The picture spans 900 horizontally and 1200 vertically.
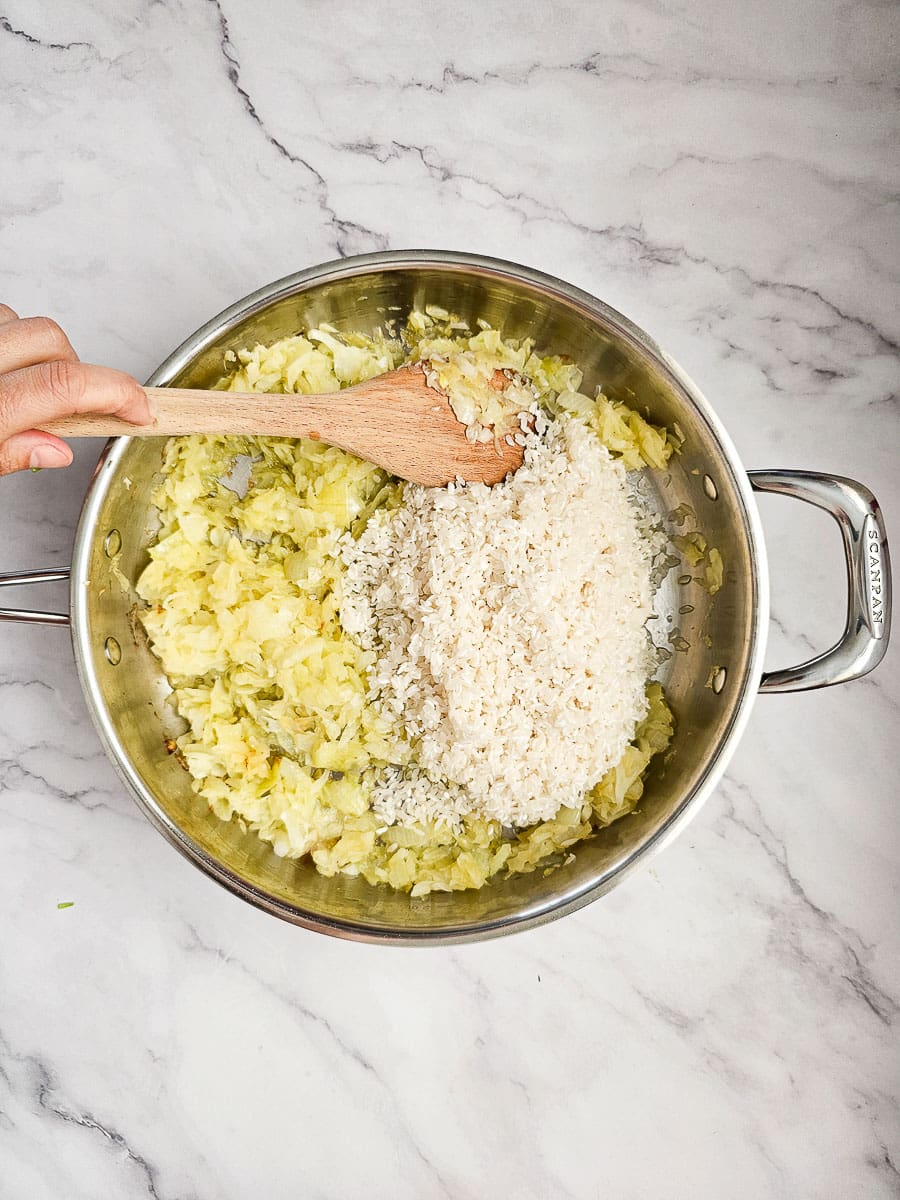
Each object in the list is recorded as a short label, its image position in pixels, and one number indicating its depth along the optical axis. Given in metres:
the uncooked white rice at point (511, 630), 0.45
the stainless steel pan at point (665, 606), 0.43
